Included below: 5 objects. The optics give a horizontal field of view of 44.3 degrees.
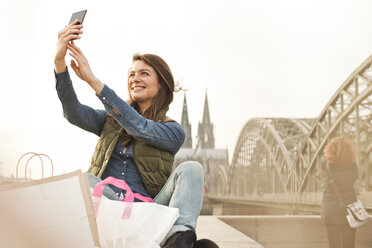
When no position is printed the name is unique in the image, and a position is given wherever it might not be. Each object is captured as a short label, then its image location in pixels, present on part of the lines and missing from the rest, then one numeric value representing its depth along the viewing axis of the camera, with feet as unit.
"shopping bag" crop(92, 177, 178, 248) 4.30
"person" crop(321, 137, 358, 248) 9.68
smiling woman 4.93
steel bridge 40.86
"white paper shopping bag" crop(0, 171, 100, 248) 3.37
